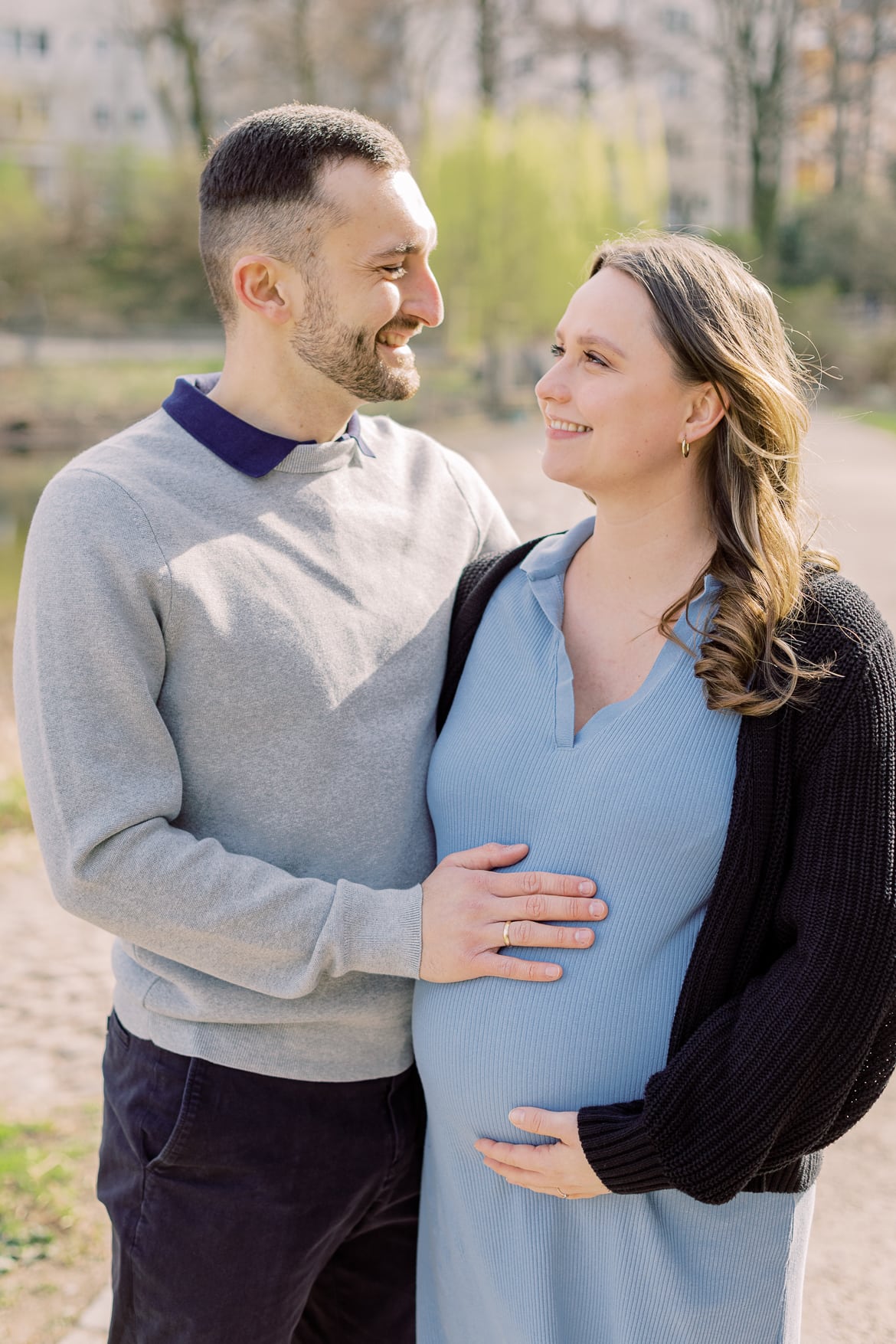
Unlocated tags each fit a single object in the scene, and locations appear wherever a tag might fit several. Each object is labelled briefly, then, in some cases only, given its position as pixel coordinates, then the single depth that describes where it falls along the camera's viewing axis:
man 2.00
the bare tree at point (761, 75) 31.94
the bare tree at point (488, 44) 31.95
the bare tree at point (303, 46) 32.09
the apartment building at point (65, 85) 44.28
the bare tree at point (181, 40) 32.22
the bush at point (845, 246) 33.62
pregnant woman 1.87
